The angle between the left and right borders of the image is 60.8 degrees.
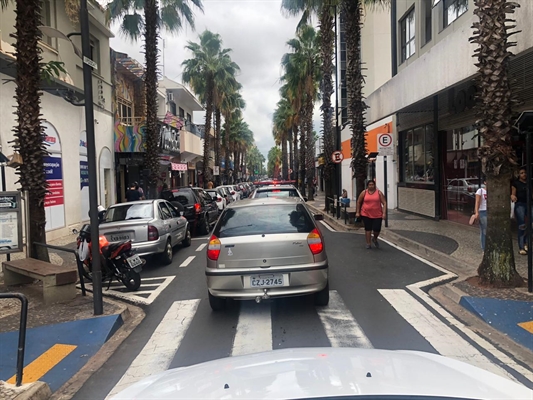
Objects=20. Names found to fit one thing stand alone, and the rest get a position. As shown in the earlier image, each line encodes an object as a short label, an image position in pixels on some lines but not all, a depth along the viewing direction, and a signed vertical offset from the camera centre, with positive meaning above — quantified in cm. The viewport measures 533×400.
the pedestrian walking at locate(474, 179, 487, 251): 970 -62
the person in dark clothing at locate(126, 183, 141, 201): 1928 -27
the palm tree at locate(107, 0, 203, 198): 1900 +699
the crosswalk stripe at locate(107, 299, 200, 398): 471 -192
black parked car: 1588 -75
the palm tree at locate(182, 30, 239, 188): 3450 +899
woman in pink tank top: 1136 -66
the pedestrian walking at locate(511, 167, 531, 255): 950 -56
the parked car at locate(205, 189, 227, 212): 2186 -58
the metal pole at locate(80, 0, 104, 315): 652 +42
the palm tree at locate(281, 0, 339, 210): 2164 +655
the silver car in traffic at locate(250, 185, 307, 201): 1244 -20
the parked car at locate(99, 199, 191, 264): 1002 -88
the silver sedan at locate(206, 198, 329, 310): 613 -106
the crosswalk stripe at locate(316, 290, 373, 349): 525 -185
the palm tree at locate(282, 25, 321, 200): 3172 +834
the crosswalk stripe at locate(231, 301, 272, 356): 522 -187
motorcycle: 823 -135
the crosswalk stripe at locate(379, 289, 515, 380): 477 -189
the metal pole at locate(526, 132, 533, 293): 669 -68
